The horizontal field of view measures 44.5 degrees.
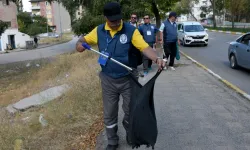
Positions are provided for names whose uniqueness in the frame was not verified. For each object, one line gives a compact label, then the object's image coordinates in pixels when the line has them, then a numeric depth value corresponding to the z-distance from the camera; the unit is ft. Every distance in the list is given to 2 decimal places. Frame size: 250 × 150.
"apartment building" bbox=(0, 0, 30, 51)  146.10
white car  66.80
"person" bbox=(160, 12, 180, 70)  31.09
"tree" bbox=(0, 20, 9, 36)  69.06
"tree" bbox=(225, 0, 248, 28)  144.36
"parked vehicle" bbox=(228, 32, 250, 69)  32.73
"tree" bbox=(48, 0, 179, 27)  67.72
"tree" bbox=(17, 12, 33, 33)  253.85
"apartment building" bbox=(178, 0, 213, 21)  297.53
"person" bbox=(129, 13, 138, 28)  29.99
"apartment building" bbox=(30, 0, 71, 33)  327.67
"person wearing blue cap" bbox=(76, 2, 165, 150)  12.01
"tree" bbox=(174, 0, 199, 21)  260.42
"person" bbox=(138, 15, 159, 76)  29.30
